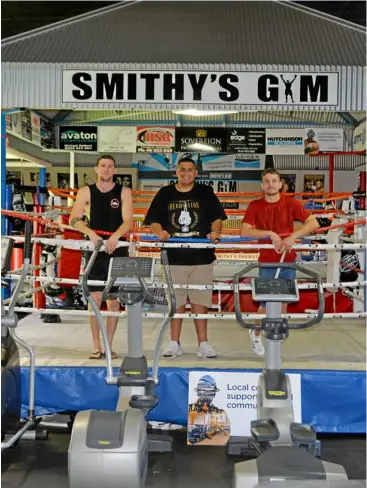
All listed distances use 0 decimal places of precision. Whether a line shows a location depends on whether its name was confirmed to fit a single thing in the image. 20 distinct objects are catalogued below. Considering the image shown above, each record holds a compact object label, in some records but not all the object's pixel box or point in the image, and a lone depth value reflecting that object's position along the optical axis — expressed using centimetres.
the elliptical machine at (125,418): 308
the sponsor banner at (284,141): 1510
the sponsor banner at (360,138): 1055
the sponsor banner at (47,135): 1410
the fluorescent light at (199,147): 1586
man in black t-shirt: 463
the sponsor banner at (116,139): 1493
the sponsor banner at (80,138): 1509
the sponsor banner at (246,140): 1580
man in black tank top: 446
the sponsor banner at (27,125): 1235
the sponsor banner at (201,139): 1568
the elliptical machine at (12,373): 360
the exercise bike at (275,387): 334
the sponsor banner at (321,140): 1491
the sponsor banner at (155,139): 1510
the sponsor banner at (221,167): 1905
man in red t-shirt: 457
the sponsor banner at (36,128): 1330
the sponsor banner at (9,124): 1061
